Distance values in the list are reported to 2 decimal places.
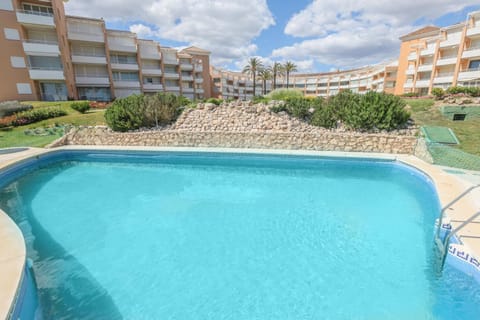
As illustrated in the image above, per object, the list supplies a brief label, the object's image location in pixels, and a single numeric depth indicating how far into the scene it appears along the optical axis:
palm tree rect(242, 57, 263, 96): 52.88
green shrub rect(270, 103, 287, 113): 14.59
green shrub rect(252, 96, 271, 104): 15.73
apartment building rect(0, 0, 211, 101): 22.55
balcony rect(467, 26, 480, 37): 25.69
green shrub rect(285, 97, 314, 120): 14.09
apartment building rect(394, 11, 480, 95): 26.83
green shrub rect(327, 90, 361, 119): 12.62
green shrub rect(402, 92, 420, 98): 23.21
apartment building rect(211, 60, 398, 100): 48.53
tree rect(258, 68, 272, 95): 55.38
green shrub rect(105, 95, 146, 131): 13.44
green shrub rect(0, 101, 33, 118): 17.42
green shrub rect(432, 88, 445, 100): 16.17
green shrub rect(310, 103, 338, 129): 13.00
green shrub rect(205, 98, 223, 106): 19.47
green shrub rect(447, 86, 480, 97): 15.71
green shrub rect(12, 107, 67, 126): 16.30
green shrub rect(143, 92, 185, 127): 14.16
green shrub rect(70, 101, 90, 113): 19.30
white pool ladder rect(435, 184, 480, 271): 3.97
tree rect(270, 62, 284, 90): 54.14
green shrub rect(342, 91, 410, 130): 11.50
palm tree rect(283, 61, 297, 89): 53.94
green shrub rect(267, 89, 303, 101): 17.52
